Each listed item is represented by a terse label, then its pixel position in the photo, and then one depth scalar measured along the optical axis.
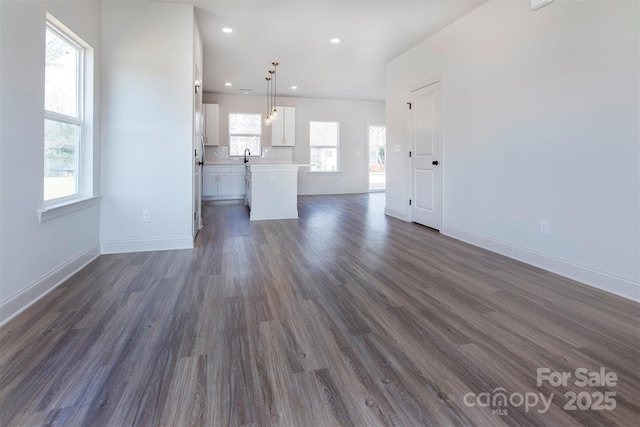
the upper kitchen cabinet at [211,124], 8.23
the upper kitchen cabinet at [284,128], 8.76
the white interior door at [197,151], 4.12
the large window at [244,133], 8.84
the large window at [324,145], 9.52
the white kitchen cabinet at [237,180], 8.60
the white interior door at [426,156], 4.62
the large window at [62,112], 2.60
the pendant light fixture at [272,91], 6.65
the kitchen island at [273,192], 5.66
